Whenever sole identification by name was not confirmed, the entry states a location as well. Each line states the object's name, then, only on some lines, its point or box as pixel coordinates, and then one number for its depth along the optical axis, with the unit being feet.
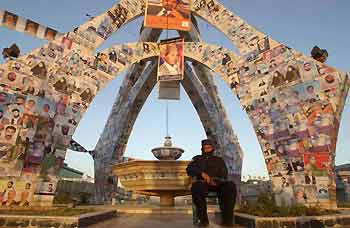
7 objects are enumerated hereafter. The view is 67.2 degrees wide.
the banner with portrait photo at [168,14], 44.34
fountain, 26.34
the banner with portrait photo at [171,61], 43.62
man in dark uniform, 12.36
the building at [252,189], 65.73
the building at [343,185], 56.39
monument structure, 31.50
